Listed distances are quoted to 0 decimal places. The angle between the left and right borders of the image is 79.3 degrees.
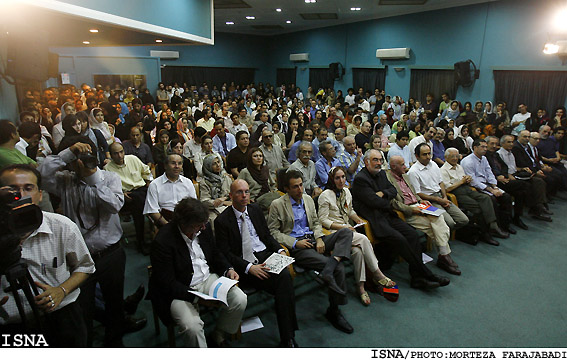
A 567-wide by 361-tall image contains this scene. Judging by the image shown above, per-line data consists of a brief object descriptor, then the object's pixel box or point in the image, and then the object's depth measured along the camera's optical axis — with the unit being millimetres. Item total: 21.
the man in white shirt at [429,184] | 3881
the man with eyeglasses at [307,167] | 4020
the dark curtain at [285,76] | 16022
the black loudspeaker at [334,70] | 13102
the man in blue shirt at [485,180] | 4426
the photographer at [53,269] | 1596
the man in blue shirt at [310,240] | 2621
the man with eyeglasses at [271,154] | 4535
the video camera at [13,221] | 1302
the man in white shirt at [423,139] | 5645
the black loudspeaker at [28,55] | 3914
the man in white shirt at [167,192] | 3059
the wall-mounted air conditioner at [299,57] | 14685
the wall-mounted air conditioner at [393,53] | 10641
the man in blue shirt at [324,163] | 4297
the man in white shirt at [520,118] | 7839
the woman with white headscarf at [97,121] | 5046
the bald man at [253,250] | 2363
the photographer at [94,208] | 2197
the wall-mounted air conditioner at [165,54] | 14692
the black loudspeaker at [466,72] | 9188
